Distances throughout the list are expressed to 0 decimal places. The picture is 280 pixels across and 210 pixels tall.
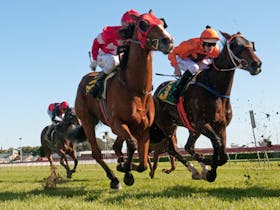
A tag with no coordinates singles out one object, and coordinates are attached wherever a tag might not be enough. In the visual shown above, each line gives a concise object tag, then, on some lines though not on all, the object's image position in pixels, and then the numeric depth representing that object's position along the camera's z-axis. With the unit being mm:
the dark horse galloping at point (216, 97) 7012
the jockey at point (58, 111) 16973
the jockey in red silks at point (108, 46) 6961
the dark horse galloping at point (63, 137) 15867
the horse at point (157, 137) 9328
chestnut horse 6150
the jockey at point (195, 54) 8109
